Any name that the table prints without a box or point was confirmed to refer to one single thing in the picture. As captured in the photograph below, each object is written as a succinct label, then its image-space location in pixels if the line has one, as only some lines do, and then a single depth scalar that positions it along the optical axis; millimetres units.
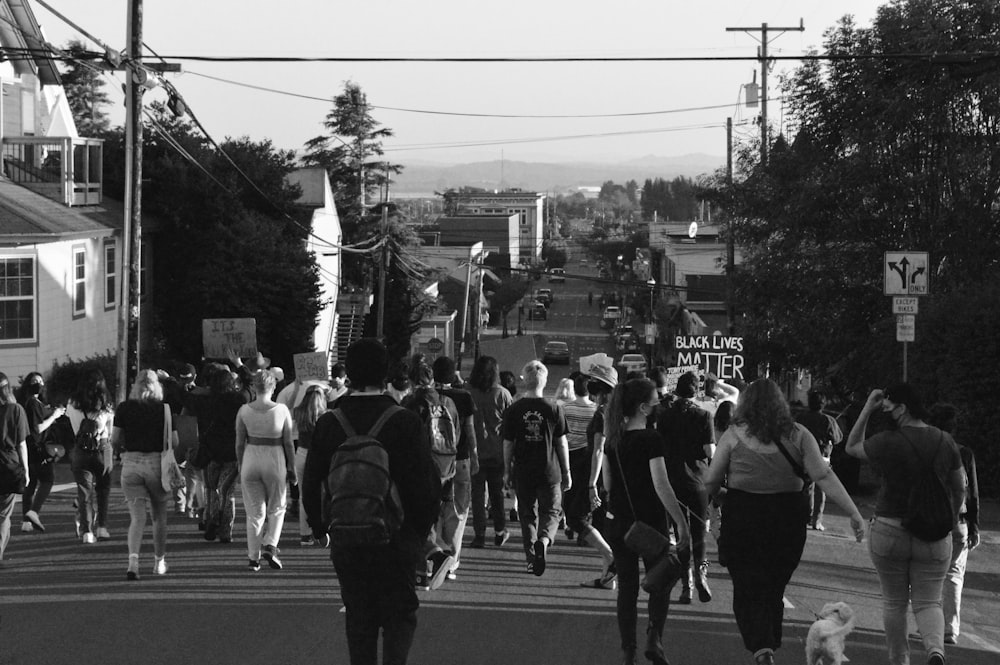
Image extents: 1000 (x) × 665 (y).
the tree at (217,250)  35500
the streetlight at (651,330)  72962
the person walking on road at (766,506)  6824
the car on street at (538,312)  118462
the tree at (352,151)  72062
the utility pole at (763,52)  43319
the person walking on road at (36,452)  12789
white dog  6551
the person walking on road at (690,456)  9375
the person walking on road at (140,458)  10320
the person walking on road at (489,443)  11820
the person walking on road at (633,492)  7477
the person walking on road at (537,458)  10742
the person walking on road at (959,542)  8656
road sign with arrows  16844
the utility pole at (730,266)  31000
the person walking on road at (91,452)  11992
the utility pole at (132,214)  20953
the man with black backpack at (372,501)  5480
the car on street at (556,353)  76125
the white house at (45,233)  25516
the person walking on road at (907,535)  7367
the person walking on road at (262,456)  10641
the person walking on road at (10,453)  10844
